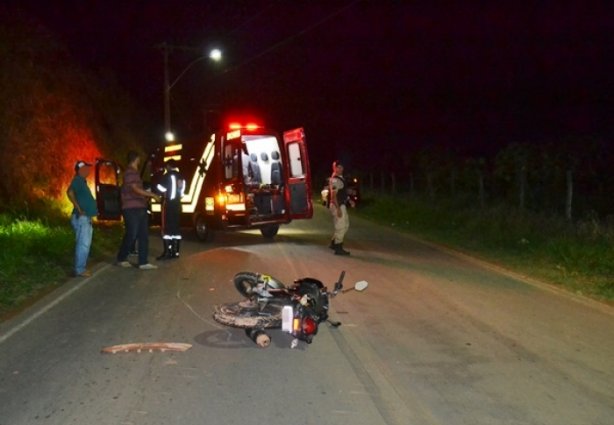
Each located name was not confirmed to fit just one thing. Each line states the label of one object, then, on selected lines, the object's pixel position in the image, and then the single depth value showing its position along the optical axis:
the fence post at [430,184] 29.31
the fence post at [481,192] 22.88
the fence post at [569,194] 17.44
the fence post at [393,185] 34.12
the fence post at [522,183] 20.37
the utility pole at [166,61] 28.17
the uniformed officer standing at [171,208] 13.45
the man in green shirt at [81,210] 11.20
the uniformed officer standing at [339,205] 14.53
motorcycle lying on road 6.81
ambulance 16.56
